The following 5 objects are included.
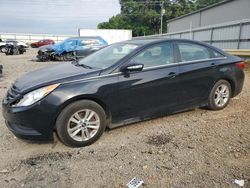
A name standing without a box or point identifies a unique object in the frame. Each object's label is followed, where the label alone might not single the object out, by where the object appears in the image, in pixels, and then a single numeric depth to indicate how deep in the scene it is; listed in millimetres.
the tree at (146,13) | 47245
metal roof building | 15532
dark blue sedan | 2607
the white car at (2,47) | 22633
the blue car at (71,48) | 12376
